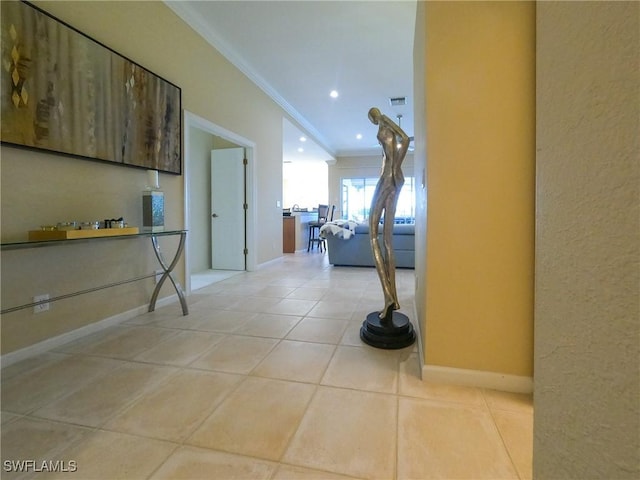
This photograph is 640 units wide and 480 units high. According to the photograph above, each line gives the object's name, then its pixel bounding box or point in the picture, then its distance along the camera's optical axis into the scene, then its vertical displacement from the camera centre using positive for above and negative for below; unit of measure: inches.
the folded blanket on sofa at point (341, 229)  192.2 -0.3
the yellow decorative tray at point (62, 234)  65.2 -1.0
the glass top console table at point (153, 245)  58.2 -5.2
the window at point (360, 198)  366.0 +37.2
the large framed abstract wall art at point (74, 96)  64.2 +34.6
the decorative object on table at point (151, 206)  95.3 +7.5
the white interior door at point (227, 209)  177.8 +11.8
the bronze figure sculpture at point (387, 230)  73.5 -0.5
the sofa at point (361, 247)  184.7 -12.1
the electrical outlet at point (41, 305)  70.7 -18.0
